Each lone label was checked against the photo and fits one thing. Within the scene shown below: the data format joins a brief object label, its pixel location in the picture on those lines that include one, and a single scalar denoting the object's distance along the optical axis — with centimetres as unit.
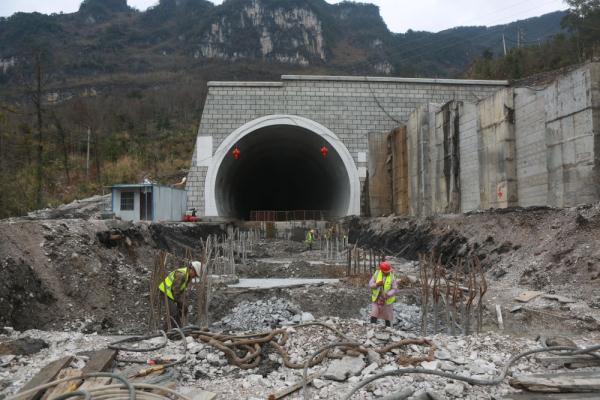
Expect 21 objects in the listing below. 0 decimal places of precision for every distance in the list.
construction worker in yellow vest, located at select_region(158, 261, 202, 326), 637
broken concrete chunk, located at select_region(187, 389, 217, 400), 367
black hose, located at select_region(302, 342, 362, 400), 430
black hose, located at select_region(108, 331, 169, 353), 467
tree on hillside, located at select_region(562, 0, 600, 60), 2861
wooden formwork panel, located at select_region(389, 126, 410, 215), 1636
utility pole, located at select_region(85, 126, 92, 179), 3164
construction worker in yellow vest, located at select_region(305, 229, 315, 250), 1757
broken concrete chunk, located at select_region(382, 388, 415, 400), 347
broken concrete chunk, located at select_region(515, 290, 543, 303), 671
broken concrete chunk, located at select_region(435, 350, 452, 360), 446
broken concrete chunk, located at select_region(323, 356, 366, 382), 406
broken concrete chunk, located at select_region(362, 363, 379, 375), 416
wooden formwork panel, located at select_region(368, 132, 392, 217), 1811
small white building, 1866
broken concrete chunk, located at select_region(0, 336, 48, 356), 478
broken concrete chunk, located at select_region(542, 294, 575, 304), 632
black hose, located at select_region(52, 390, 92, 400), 312
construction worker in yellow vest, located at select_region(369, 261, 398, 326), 640
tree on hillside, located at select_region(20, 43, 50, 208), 2111
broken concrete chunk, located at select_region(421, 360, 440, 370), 425
